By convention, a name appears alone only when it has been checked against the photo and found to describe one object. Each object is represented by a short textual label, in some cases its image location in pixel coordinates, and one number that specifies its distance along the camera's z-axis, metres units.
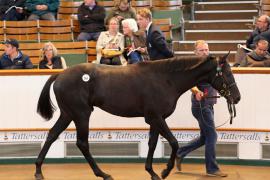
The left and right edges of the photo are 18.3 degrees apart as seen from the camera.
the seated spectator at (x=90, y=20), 14.49
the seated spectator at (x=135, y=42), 11.30
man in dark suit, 10.70
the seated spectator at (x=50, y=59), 12.16
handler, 10.55
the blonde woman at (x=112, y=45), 12.71
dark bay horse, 10.13
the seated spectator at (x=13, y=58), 12.03
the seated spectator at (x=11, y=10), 15.52
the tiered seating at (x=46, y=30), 14.91
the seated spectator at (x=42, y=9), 15.36
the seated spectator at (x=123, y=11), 14.14
